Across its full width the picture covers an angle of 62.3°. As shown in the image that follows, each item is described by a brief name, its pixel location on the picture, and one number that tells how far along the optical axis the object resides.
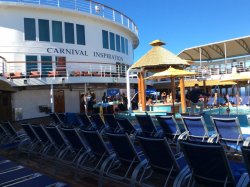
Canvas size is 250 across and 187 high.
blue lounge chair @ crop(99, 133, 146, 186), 2.80
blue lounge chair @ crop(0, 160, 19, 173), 4.18
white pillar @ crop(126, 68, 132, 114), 9.05
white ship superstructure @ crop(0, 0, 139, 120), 11.80
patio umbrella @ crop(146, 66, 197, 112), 6.78
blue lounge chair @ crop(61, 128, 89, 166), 3.50
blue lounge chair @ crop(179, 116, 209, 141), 4.07
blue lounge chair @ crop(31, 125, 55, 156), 4.27
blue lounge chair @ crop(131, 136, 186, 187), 2.44
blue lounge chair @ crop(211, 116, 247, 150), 3.73
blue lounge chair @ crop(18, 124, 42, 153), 4.66
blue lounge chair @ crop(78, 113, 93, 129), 6.25
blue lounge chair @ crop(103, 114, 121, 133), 5.48
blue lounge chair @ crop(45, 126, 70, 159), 3.90
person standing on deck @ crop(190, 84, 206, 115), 7.58
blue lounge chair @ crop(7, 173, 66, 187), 3.34
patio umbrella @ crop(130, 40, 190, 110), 7.96
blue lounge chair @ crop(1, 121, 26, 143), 5.32
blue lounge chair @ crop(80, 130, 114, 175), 3.12
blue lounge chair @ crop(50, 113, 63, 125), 7.32
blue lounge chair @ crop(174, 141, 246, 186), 2.08
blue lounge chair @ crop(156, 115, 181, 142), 4.37
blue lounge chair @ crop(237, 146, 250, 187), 1.85
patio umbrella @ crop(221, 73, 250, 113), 8.26
